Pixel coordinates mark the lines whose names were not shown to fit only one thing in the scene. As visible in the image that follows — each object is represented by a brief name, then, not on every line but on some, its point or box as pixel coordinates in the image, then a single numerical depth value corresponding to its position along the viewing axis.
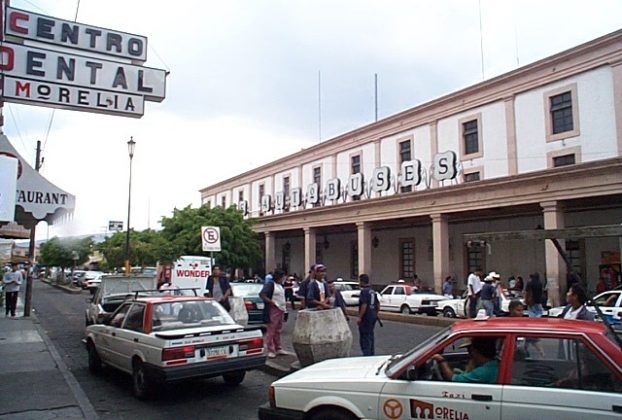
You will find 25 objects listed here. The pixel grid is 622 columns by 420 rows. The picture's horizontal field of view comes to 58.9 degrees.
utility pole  19.36
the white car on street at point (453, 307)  19.84
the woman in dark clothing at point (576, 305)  6.89
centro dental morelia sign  8.03
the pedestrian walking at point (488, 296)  14.33
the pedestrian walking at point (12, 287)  18.27
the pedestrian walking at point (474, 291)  16.25
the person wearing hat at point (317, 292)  9.72
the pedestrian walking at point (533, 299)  9.38
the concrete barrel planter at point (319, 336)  8.65
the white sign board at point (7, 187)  5.57
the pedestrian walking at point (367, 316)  9.03
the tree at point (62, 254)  42.81
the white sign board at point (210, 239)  17.84
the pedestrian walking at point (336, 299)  10.01
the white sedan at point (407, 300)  21.77
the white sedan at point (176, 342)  7.30
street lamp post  25.84
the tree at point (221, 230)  35.81
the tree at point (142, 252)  30.45
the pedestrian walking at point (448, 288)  24.38
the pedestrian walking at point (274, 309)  10.57
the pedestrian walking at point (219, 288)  12.67
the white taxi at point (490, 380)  4.07
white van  18.59
